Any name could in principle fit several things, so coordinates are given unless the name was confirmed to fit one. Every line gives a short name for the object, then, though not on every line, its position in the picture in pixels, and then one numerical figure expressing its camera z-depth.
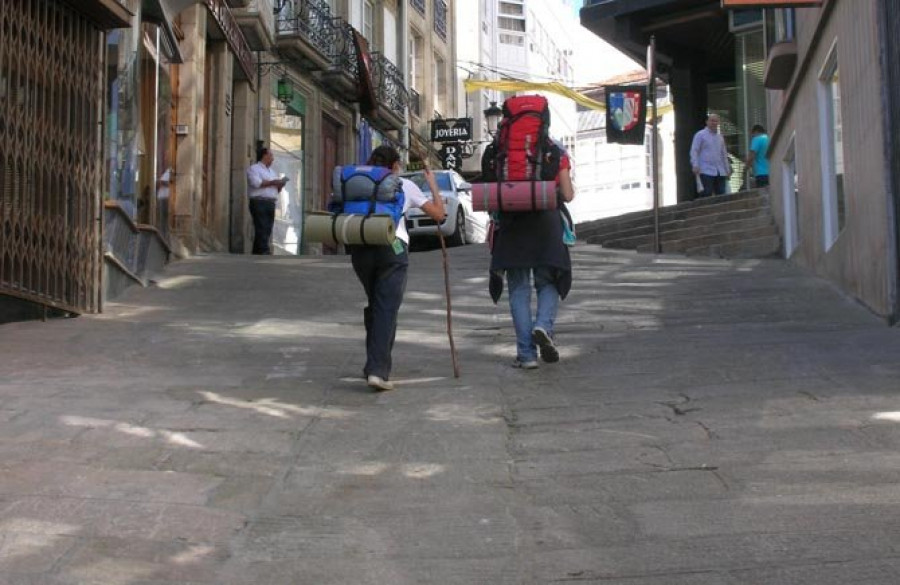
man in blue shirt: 18.36
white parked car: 19.56
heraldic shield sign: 16.58
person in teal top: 17.84
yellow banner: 36.12
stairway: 15.51
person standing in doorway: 16.66
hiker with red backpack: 7.06
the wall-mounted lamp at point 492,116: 24.27
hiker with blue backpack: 6.61
